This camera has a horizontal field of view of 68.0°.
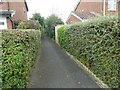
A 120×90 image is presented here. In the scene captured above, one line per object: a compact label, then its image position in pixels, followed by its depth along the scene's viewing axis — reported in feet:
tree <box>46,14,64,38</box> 55.41
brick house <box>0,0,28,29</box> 30.94
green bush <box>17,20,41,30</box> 34.15
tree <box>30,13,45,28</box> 62.66
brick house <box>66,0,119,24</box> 35.66
